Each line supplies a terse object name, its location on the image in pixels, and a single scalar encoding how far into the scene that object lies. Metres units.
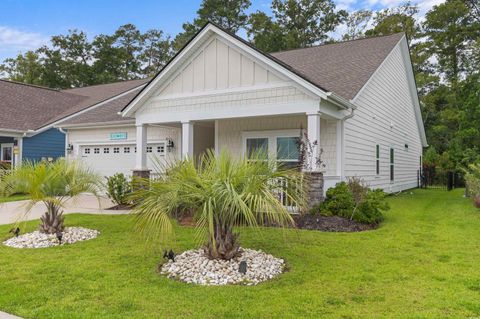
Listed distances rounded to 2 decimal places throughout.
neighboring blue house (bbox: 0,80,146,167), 17.27
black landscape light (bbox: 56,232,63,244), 6.89
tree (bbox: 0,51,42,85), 38.84
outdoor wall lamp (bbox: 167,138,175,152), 13.95
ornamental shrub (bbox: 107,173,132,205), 12.20
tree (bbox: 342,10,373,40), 33.09
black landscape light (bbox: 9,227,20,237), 7.37
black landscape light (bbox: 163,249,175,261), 5.27
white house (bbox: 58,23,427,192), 9.97
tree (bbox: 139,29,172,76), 42.22
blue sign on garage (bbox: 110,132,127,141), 14.88
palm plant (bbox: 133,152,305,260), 4.50
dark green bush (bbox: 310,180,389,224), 8.55
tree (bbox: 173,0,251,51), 37.00
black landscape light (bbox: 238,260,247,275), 4.78
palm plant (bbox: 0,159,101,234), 6.71
